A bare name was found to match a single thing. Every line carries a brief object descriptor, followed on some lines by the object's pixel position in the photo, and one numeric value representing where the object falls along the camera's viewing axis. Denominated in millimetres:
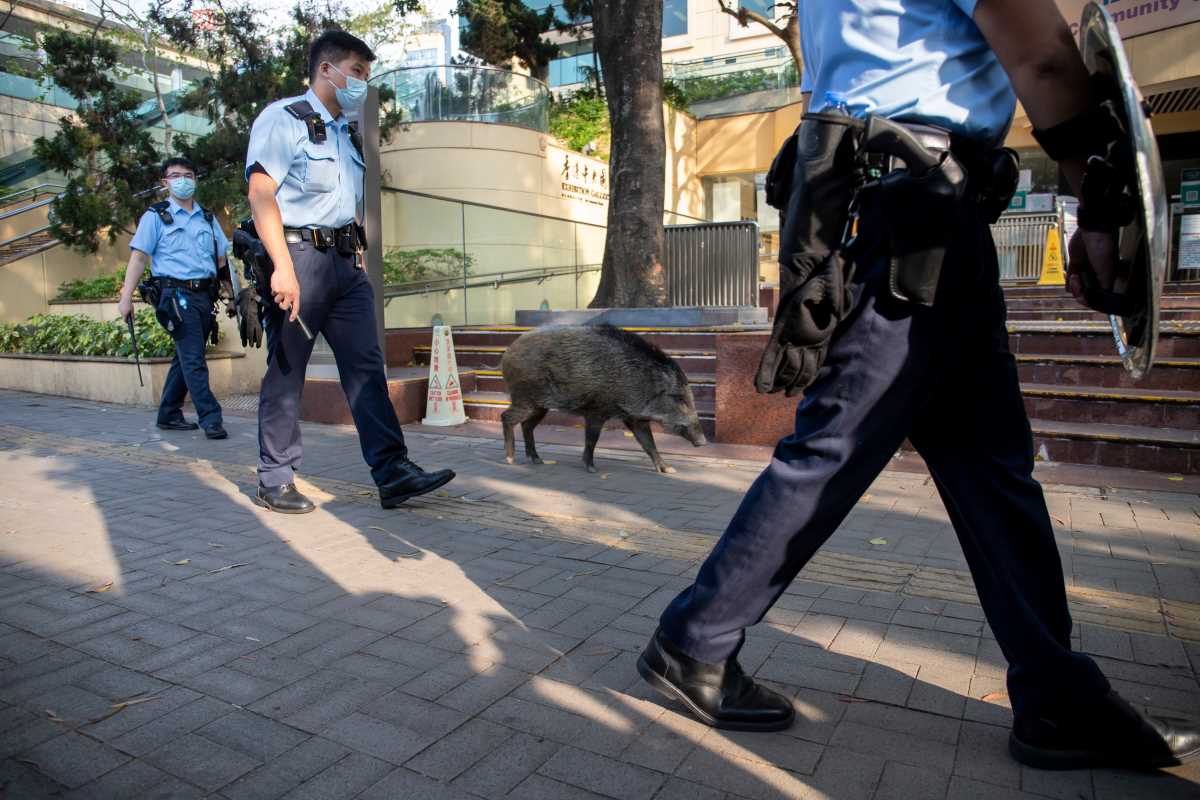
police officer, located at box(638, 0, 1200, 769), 1908
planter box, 8914
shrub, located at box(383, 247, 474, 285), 9875
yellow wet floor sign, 13523
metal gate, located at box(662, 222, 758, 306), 10430
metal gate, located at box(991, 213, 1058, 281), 15000
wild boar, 5488
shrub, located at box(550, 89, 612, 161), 20500
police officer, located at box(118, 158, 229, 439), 6875
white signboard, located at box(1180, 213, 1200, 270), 12523
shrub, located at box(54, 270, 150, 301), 13852
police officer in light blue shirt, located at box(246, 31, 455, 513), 4297
